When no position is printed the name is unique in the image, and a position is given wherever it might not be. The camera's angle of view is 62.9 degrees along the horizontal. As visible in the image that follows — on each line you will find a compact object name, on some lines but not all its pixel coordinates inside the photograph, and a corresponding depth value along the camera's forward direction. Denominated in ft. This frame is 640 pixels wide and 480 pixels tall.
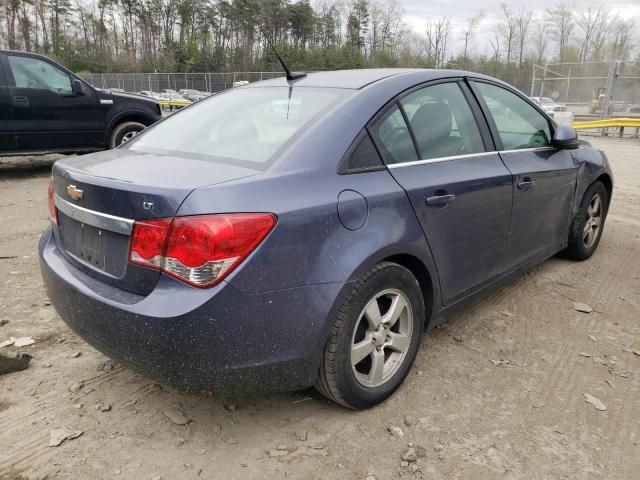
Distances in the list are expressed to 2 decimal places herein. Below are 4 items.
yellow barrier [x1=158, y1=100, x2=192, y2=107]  90.28
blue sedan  6.47
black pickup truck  25.11
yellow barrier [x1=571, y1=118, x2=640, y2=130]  55.52
